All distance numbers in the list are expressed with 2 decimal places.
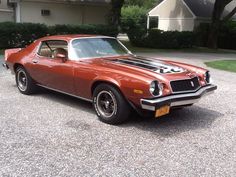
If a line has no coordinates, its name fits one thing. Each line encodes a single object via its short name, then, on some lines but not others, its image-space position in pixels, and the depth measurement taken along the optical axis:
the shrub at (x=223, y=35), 22.06
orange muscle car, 4.30
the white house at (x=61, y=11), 19.28
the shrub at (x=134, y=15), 37.14
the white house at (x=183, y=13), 25.82
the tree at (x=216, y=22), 20.67
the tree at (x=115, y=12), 18.15
